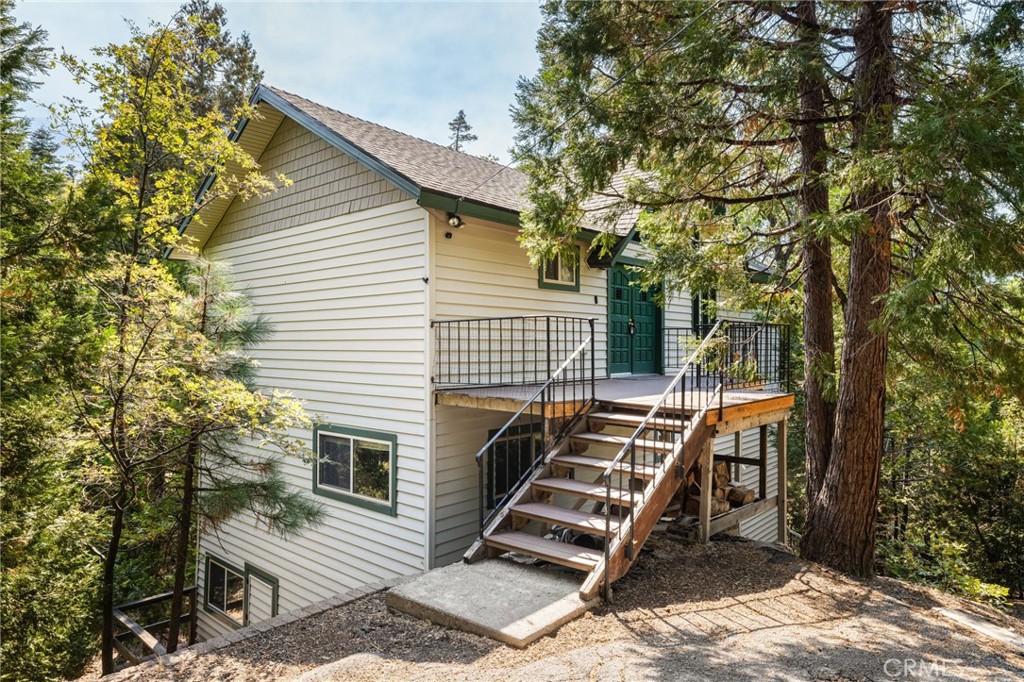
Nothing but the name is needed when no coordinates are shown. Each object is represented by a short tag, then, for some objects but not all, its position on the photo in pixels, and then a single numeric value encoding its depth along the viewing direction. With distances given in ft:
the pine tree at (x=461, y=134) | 125.70
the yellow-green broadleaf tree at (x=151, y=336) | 18.62
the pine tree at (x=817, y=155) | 14.20
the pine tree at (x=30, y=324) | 12.17
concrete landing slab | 14.49
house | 22.30
